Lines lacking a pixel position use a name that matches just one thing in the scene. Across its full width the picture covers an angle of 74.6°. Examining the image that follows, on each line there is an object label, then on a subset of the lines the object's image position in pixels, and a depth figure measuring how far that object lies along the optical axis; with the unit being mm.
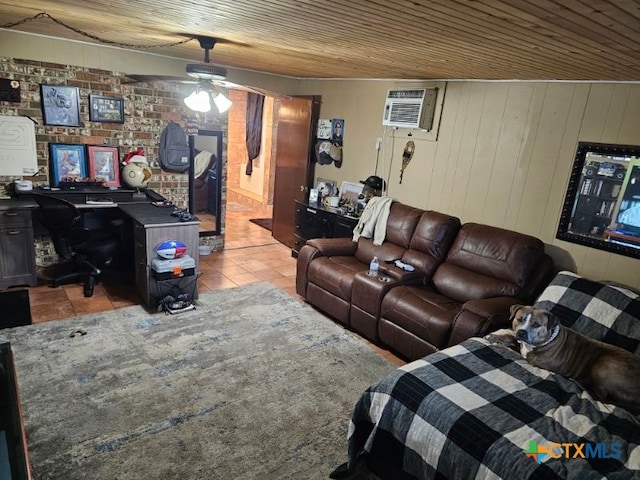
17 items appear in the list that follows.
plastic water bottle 3663
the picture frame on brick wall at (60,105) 4133
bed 1706
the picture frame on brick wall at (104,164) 4469
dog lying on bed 2094
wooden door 5617
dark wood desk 3713
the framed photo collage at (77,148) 4188
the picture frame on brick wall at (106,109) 4391
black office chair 3689
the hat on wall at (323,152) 5379
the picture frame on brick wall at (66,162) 4281
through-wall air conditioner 4121
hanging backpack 4867
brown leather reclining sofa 3035
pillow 2508
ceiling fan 3177
